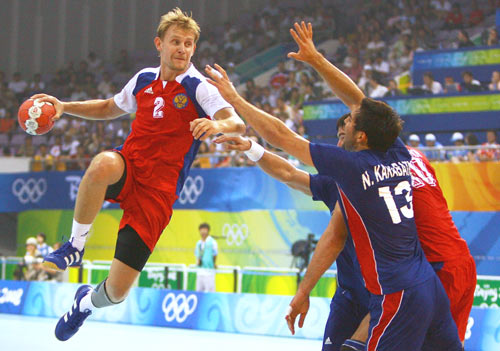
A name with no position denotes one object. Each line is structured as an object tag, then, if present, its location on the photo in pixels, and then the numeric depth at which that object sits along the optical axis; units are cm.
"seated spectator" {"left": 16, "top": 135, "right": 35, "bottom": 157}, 2244
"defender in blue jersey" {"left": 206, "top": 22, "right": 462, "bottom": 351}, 486
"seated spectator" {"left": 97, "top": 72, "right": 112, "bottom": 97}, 2564
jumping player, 632
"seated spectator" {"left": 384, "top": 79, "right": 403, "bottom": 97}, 1756
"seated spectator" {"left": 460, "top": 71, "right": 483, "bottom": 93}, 1702
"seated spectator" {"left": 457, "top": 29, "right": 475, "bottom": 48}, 1859
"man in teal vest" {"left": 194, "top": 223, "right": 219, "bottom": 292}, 1567
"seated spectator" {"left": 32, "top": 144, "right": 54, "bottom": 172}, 2155
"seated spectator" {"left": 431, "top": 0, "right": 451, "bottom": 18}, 2117
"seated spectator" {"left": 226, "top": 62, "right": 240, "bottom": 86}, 2447
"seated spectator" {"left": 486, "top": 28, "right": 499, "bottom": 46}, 1819
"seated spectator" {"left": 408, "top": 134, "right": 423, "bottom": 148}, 1587
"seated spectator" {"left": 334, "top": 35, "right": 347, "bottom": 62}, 2189
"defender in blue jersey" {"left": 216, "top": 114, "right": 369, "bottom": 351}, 584
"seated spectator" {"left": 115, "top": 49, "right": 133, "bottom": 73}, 2822
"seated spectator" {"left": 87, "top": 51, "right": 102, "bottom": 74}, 2855
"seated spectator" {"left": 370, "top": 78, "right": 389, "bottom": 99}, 1784
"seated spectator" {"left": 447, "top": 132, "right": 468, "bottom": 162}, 1534
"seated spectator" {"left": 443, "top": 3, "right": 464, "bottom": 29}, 2067
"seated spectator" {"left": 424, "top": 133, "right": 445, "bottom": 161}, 1558
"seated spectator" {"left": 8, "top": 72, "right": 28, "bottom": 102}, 2705
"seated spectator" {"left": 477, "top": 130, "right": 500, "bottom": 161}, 1480
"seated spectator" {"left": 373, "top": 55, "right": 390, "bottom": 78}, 1998
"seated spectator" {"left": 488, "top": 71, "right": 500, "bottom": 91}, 1673
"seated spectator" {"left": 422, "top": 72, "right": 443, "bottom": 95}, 1769
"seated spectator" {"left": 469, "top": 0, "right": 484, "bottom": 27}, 2081
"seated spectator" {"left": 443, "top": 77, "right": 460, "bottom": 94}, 1731
